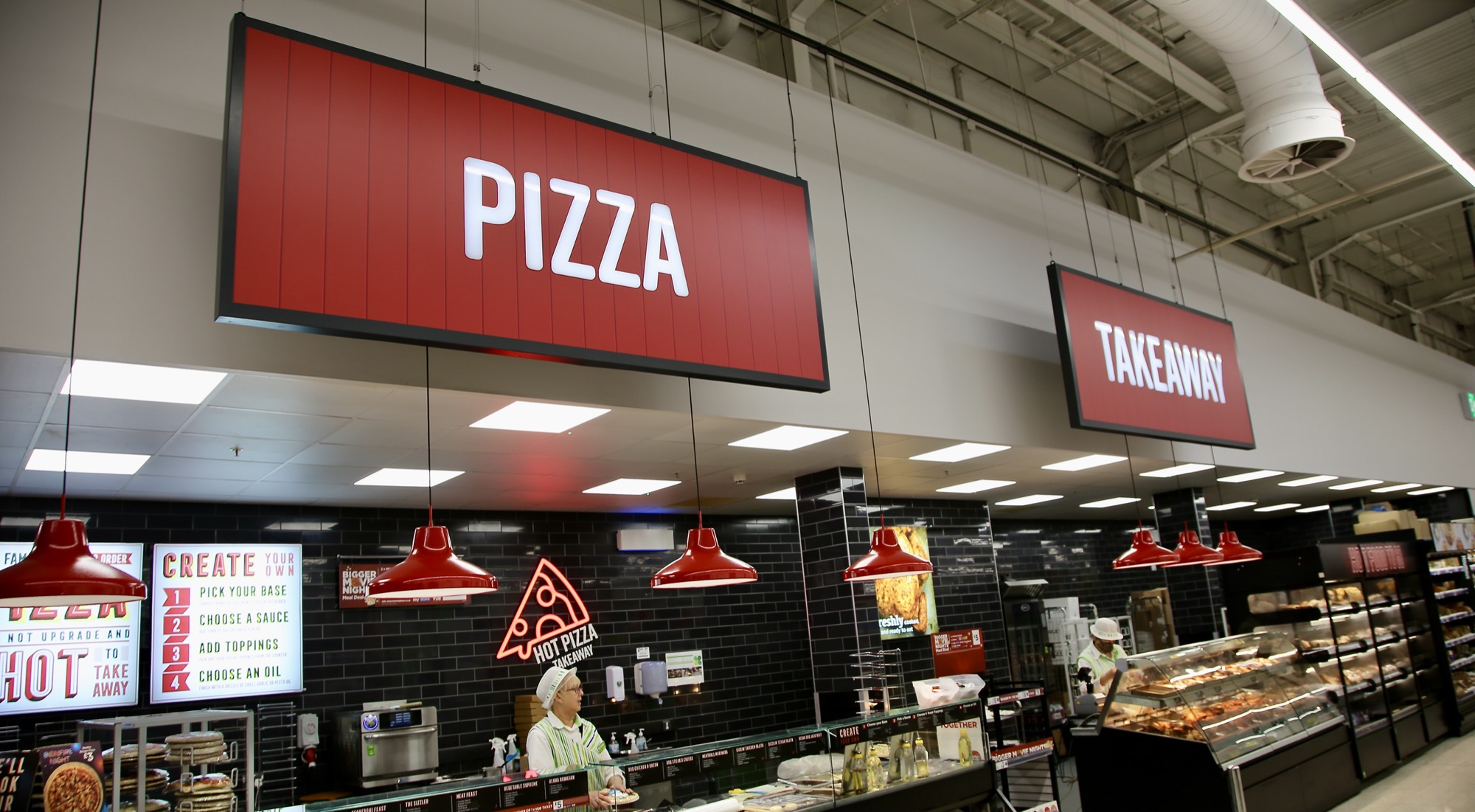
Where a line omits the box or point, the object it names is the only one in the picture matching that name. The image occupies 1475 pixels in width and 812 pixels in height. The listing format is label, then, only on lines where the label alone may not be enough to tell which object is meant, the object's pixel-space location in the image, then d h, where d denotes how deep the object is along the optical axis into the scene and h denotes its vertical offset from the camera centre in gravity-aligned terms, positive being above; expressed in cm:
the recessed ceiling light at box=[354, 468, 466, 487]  627 +110
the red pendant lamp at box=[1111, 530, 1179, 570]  740 +18
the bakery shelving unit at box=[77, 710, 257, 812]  441 -34
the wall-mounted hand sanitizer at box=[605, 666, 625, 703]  827 -50
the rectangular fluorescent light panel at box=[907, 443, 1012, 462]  738 +111
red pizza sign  348 +172
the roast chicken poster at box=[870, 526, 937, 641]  943 -2
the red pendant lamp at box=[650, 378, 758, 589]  446 +23
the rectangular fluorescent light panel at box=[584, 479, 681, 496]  738 +107
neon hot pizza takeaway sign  803 +5
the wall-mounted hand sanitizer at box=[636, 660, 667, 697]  848 -50
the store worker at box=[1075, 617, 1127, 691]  789 -59
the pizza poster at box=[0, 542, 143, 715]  570 +12
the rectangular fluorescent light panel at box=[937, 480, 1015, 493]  942 +106
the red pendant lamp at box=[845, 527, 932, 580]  518 +21
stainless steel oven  647 -68
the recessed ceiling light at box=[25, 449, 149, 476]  497 +112
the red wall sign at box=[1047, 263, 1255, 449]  707 +173
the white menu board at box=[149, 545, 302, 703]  627 +25
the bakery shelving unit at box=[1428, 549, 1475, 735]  977 -86
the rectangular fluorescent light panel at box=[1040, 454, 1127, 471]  857 +110
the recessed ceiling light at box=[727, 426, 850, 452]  608 +111
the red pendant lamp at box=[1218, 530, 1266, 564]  801 +17
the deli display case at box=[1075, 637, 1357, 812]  588 -107
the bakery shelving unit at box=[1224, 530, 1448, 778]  813 -58
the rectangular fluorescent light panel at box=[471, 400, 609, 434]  496 +115
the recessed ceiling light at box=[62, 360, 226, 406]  377 +116
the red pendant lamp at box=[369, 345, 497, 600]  351 +25
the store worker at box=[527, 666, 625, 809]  492 -54
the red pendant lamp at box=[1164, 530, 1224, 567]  763 +16
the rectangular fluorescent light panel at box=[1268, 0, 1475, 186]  440 +257
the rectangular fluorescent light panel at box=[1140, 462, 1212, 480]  969 +108
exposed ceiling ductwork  688 +356
